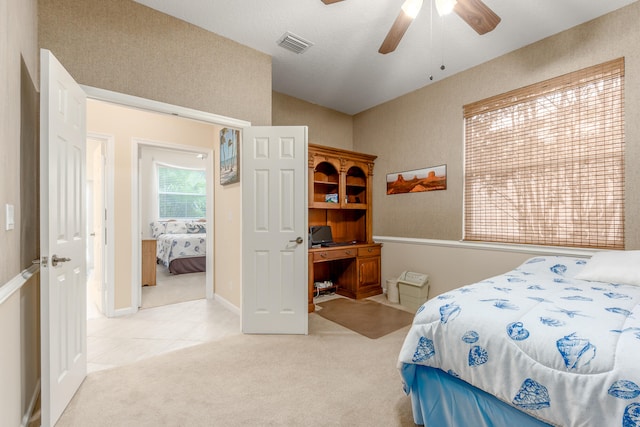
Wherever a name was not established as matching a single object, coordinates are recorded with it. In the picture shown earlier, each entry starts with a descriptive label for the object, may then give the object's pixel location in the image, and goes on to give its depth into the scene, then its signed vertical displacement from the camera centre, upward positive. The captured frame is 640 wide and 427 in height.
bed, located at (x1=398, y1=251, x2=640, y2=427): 1.01 -0.57
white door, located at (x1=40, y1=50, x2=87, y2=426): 1.56 -0.13
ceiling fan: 1.79 +1.29
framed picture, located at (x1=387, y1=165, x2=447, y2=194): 3.69 +0.45
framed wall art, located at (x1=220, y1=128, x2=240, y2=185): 3.42 +0.73
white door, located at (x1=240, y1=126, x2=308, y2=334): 2.89 -0.14
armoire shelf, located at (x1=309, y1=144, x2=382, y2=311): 3.93 -0.03
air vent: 2.79 +1.69
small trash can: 3.90 -1.04
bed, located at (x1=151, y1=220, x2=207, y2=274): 5.51 -0.72
